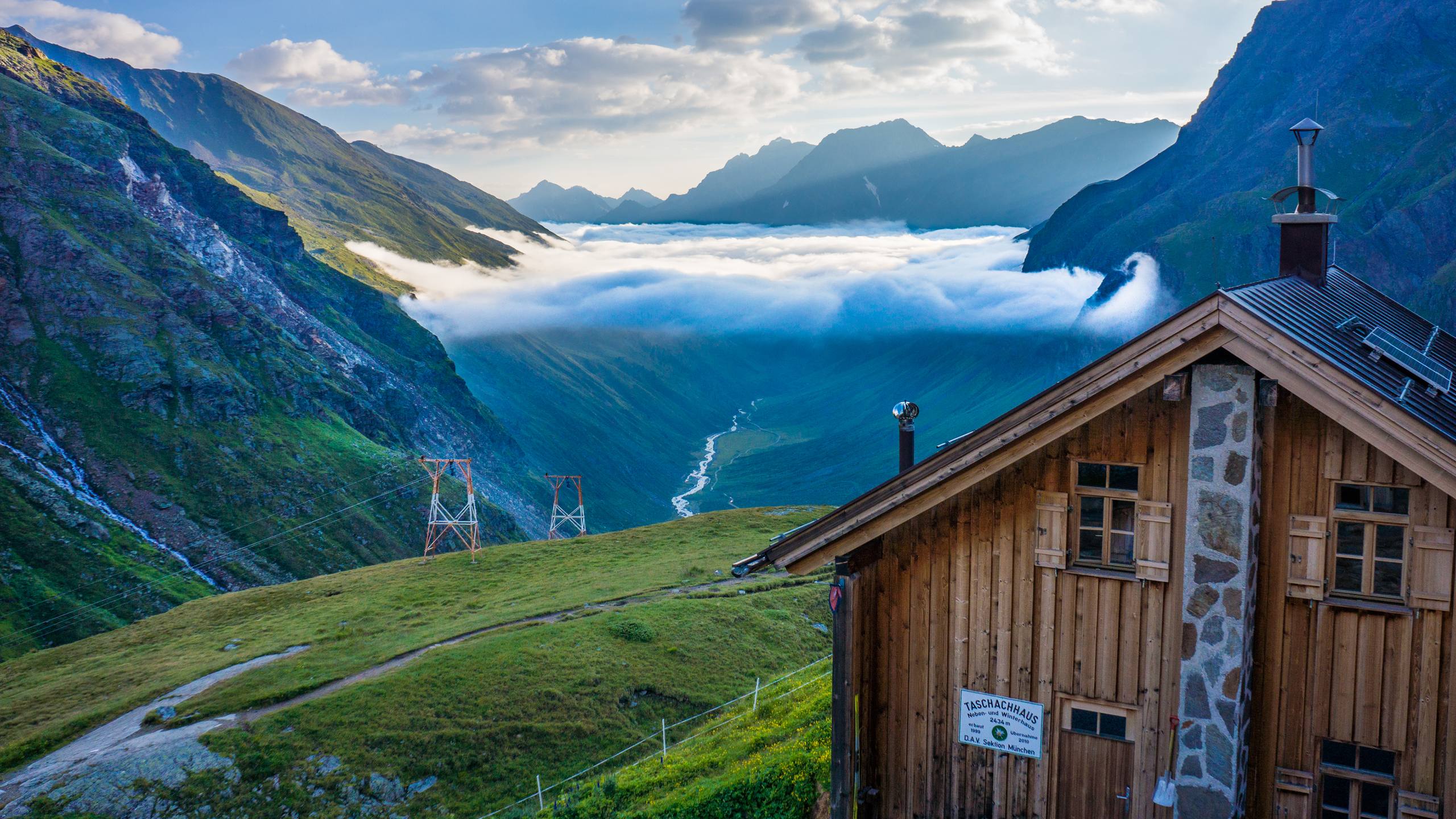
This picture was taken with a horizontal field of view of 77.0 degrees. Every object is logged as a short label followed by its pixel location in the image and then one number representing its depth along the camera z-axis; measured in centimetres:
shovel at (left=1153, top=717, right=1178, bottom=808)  1461
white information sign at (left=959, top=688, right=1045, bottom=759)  1612
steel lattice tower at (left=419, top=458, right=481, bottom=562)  7930
